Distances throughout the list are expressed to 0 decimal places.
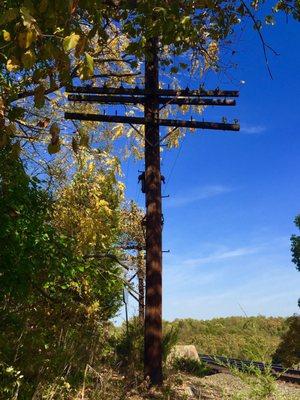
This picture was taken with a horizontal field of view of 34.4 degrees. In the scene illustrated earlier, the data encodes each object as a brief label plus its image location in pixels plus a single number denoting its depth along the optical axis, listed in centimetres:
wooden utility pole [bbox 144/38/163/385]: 1186
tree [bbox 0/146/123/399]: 555
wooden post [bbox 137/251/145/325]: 2619
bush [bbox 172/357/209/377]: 1677
